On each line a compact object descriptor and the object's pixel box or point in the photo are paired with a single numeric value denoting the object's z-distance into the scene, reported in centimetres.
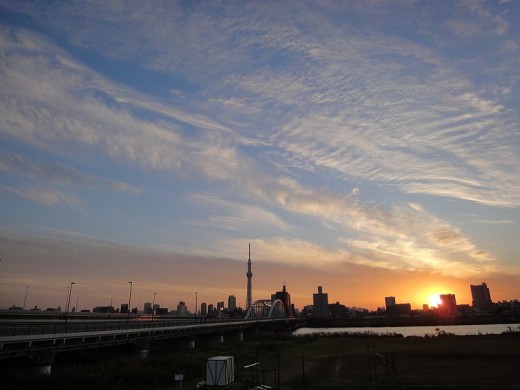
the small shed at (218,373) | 3192
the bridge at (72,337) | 3439
